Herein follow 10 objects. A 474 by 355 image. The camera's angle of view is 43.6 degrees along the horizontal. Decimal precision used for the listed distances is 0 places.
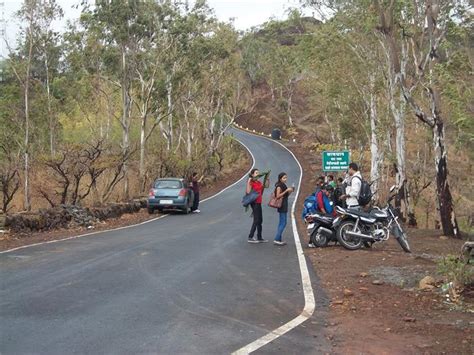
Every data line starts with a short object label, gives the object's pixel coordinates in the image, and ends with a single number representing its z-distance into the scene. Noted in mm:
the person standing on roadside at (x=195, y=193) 26547
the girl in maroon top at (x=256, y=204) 14547
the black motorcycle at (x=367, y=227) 12828
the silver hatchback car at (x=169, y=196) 25156
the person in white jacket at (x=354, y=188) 13039
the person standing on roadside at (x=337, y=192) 18375
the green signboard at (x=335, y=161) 27266
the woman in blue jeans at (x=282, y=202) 14164
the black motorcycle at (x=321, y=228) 13250
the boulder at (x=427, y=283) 8709
